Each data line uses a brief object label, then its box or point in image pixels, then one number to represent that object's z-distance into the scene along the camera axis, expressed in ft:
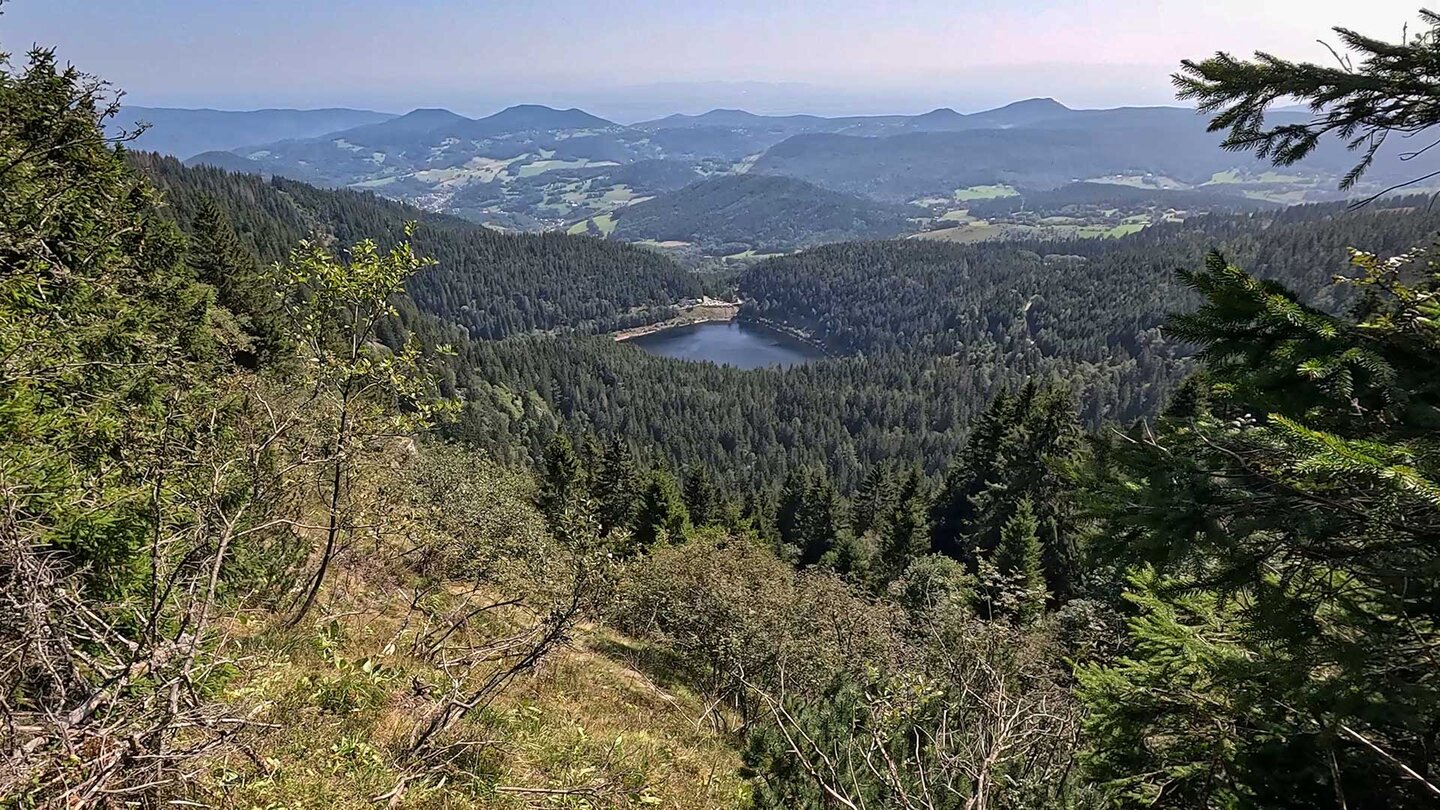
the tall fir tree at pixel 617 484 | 160.35
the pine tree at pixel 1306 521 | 13.24
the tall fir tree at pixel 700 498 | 161.79
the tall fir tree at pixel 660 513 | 135.44
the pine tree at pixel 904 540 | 124.77
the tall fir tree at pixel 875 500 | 173.58
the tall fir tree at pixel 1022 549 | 97.76
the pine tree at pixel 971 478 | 141.38
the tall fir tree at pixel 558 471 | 149.59
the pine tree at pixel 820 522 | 170.40
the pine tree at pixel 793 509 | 180.45
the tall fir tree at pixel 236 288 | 110.42
